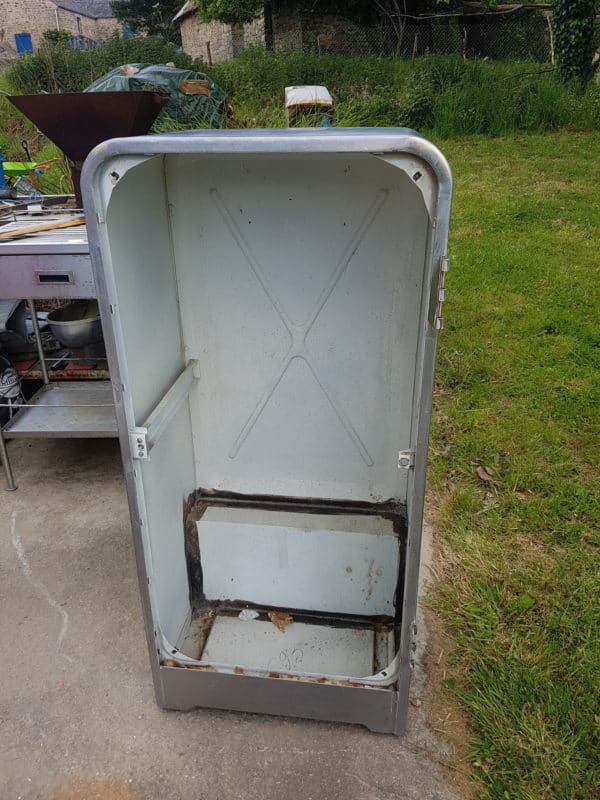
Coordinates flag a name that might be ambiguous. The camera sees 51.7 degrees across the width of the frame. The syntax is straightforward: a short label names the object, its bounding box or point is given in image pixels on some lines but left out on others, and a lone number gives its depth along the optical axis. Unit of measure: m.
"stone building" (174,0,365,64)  16.83
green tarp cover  8.59
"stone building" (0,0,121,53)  34.22
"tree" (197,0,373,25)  16.48
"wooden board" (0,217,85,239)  3.08
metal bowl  3.61
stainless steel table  2.81
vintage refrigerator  1.91
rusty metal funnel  2.86
